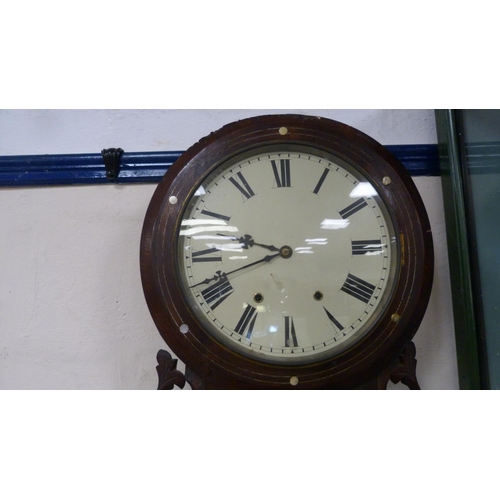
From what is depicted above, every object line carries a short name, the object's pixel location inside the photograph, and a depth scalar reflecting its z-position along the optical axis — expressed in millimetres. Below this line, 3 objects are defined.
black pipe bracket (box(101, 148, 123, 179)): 1001
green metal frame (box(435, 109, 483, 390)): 895
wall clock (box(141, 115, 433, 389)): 785
